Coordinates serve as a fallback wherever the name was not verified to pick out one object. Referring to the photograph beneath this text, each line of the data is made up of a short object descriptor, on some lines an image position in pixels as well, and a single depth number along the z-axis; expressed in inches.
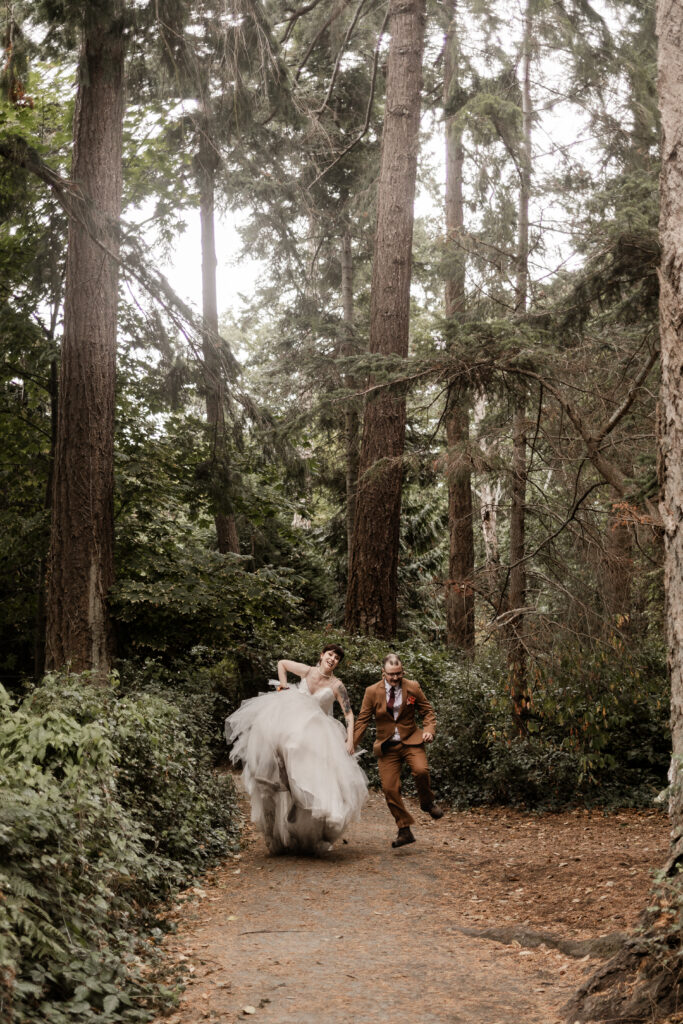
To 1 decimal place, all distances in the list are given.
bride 328.5
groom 360.5
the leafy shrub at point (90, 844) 170.7
